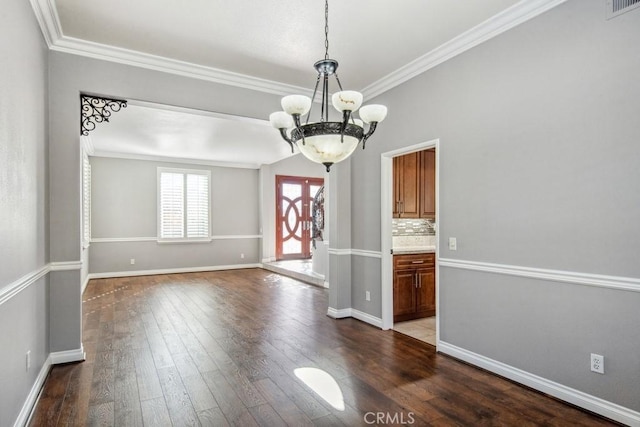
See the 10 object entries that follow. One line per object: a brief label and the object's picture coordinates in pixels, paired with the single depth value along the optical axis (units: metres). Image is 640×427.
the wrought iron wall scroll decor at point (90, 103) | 3.39
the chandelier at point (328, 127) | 2.00
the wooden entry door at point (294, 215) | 9.73
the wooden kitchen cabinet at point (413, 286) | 4.34
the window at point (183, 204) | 8.38
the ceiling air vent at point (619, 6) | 2.15
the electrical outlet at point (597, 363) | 2.32
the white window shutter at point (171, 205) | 8.38
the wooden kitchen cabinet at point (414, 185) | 4.55
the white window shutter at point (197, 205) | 8.69
